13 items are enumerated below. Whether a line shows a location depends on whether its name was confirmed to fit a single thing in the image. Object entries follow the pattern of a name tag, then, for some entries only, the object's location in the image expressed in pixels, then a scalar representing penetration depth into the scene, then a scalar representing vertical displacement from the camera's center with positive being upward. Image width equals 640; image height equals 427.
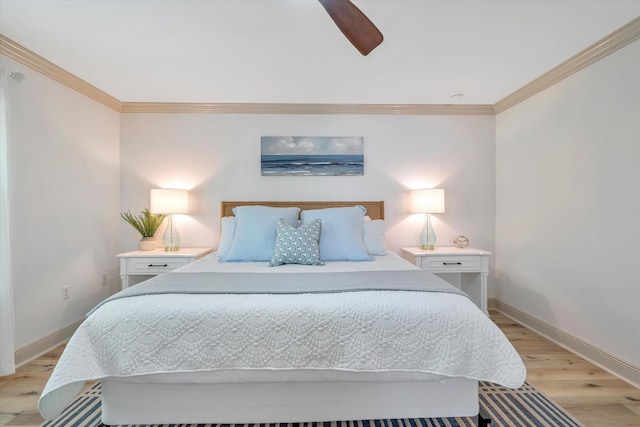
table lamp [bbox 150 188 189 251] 3.00 +0.09
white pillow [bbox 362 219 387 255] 2.79 -0.23
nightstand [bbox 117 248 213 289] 2.87 -0.47
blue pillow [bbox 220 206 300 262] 2.50 -0.17
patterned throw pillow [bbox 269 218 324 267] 2.31 -0.26
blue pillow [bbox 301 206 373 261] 2.50 -0.18
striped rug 1.58 -1.13
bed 1.37 -0.65
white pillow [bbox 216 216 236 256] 2.67 -0.19
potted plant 3.11 -0.14
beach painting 3.34 +0.67
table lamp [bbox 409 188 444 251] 3.12 +0.08
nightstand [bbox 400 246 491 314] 2.94 -0.50
